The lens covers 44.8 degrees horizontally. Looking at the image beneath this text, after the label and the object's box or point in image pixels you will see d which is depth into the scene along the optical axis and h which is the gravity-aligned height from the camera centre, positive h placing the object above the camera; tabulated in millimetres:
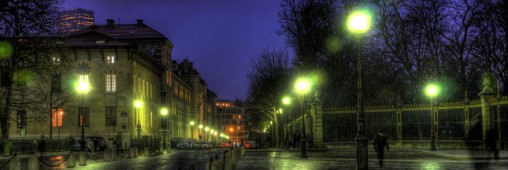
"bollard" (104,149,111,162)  32572 -1965
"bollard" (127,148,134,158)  37938 -2110
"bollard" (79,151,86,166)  27889 -1826
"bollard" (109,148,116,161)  33600 -1936
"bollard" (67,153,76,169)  25531 -1733
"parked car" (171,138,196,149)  70188 -2864
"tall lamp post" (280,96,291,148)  61191 -722
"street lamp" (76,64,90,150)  62875 +4641
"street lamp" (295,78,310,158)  29223 +797
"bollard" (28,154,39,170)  20672 -1451
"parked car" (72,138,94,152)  49000 -2049
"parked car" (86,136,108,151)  54375 -2133
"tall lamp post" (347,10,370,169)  15562 +298
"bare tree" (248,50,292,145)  65500 +3919
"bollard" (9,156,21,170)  18500 -1312
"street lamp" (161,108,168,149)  59038 -93
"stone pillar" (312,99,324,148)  37500 -439
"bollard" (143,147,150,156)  43375 -2356
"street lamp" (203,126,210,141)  135800 -4026
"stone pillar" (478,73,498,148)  29625 +928
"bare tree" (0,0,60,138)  30484 +4387
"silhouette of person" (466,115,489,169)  19788 -1463
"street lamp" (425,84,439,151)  31388 +235
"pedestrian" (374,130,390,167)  20672 -943
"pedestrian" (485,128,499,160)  21375 -907
